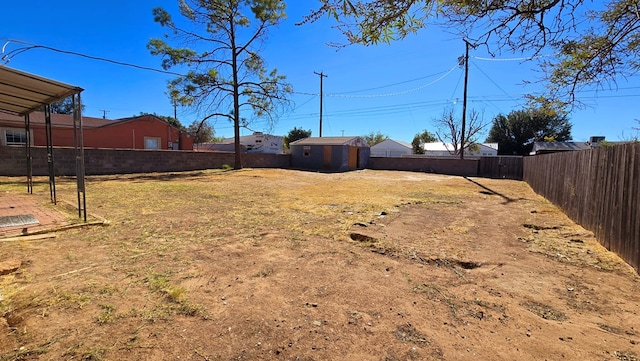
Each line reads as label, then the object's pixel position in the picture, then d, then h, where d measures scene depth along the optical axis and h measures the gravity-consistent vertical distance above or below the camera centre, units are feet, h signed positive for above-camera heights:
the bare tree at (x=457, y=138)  106.11 +8.83
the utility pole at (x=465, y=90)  66.84 +15.70
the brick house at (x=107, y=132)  59.55 +5.10
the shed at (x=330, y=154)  80.23 +1.66
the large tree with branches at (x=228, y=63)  59.36 +19.87
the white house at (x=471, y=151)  124.35 +5.16
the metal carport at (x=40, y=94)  15.19 +3.50
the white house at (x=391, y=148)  155.43 +6.63
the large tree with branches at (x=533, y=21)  9.27 +4.81
